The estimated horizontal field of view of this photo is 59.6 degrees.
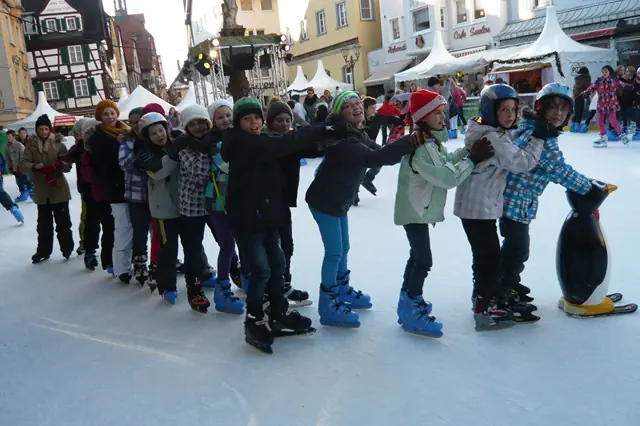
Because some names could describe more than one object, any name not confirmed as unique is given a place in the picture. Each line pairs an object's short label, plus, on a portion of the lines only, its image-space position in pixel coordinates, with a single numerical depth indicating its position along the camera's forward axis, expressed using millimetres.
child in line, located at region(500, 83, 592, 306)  2951
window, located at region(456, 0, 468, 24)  24484
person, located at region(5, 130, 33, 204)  10671
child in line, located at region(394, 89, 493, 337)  2906
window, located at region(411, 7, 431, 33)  26188
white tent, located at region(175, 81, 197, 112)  21953
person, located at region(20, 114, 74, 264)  5395
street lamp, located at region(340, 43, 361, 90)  30453
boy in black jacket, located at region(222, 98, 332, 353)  2918
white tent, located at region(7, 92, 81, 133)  23438
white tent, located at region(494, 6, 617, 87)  14547
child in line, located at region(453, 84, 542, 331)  2912
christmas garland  14344
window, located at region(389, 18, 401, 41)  28673
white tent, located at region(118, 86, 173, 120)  19844
